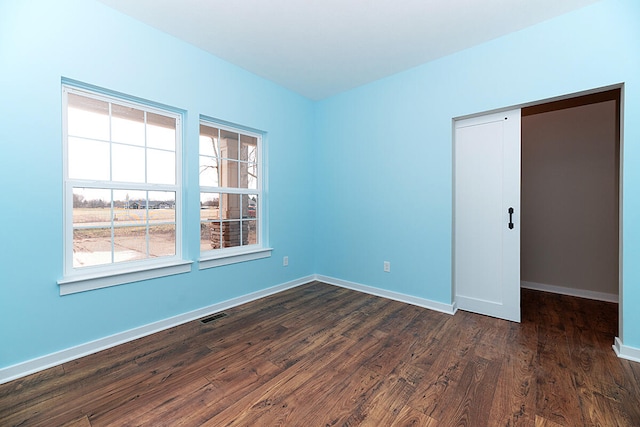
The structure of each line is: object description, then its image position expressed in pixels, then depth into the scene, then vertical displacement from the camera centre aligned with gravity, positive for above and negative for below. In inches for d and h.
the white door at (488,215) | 105.6 -1.5
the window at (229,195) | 117.1 +7.4
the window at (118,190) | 84.0 +7.3
